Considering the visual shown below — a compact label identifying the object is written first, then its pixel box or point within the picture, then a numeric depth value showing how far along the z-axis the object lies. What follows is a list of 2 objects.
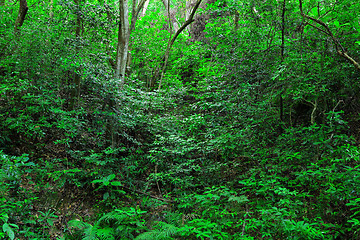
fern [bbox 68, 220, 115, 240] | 3.23
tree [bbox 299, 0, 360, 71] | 4.35
